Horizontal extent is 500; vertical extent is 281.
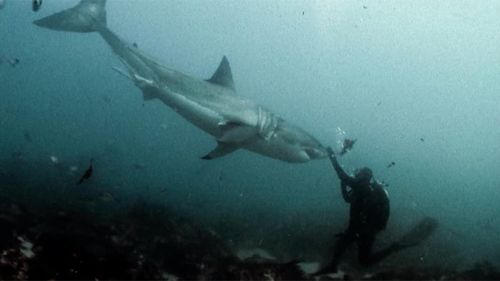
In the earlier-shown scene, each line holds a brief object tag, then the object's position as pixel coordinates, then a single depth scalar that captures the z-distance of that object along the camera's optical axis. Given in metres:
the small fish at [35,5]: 7.95
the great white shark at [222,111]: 9.63
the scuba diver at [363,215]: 10.20
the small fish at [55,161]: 23.27
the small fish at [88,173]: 7.96
